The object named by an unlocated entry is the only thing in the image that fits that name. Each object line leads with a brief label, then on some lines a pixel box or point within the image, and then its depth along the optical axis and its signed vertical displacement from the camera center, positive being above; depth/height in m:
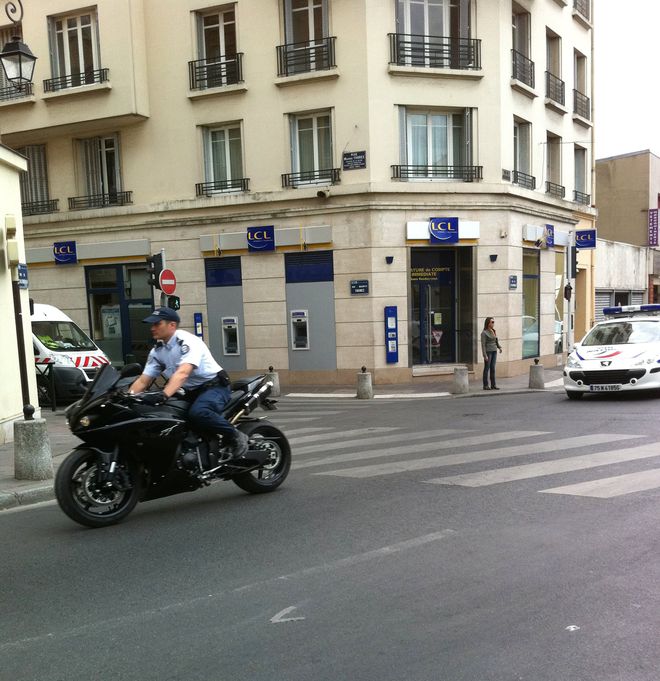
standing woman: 16.05 -1.58
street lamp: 9.78 +3.44
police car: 12.67 -1.57
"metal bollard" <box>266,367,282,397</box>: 16.67 -2.38
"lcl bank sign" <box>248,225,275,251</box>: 18.50 +1.40
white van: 14.95 -1.31
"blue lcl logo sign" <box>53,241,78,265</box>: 20.80 +1.35
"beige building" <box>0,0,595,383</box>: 17.75 +3.21
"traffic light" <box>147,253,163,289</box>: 14.52 +0.54
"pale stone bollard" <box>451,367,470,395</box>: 15.76 -2.30
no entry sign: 14.15 +0.23
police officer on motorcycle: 5.93 -0.74
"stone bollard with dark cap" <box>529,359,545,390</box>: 16.20 -2.35
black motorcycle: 5.45 -1.36
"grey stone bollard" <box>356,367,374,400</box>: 15.58 -2.29
